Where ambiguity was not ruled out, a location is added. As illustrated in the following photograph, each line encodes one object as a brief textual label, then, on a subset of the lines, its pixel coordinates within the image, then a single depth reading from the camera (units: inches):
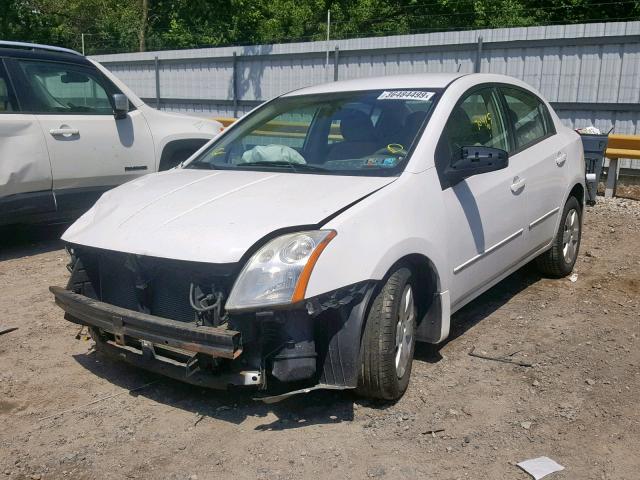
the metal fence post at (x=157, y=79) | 769.2
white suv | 256.2
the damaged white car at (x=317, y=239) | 130.3
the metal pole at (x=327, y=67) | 599.8
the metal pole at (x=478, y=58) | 500.1
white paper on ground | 124.0
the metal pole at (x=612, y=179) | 395.9
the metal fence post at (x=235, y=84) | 682.6
